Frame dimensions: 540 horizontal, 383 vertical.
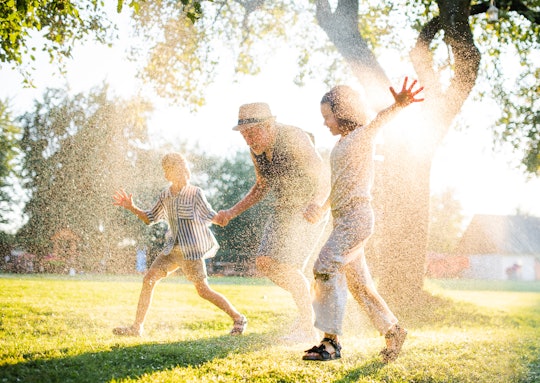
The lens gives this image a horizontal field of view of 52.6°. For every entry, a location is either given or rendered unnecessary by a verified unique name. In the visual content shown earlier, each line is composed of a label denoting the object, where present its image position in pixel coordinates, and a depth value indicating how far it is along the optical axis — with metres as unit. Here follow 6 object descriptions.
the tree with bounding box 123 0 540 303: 10.86
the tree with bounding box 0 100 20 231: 18.00
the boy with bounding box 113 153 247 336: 5.67
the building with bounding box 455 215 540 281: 59.78
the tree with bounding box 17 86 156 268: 28.70
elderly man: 5.12
